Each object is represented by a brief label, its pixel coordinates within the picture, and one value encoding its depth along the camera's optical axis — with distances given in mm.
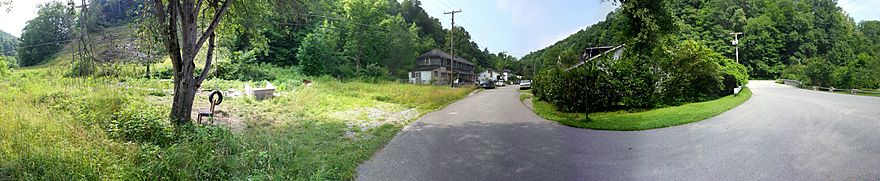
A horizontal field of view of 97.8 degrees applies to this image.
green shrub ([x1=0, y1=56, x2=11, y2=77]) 15773
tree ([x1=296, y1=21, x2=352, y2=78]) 39531
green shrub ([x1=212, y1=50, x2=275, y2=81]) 29750
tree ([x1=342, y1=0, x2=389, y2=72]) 43562
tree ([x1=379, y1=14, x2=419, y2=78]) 47438
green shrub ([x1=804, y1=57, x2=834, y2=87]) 19516
